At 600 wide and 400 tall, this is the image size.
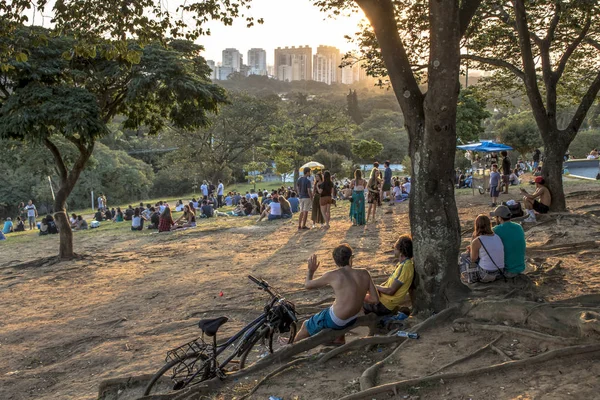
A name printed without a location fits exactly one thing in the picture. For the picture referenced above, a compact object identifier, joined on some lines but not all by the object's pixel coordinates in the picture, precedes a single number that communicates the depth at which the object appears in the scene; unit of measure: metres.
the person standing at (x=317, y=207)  14.37
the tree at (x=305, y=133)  36.59
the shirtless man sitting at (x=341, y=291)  5.55
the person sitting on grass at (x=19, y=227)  25.23
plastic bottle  5.40
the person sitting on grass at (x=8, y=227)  24.98
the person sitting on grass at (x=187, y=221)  19.50
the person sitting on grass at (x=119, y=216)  25.42
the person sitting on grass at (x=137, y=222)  20.61
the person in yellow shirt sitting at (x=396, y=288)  6.20
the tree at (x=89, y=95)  11.09
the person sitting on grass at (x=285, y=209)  18.86
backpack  11.26
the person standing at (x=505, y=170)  19.25
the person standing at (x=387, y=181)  18.83
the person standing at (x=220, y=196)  30.02
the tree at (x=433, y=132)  5.83
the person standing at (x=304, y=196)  14.91
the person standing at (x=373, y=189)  14.70
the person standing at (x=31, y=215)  27.80
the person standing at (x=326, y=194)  14.12
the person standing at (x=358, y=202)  13.73
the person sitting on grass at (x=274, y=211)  18.66
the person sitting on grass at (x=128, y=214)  25.20
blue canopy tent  21.77
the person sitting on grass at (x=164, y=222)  19.09
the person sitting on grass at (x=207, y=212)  23.64
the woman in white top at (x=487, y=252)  6.90
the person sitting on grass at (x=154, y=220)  20.47
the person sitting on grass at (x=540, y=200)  12.59
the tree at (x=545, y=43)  12.67
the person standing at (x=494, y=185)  17.08
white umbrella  26.81
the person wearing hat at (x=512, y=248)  6.96
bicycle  5.09
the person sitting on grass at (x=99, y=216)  26.75
